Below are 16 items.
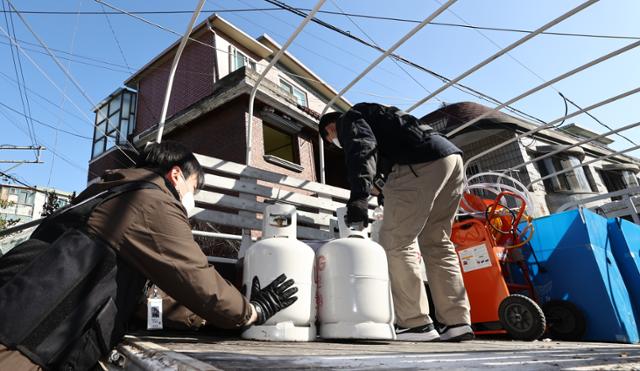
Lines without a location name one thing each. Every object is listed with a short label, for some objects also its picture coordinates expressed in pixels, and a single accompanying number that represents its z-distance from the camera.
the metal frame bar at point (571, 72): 2.94
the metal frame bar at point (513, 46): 2.69
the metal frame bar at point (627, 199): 4.83
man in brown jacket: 1.23
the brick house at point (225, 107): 9.51
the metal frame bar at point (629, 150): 4.20
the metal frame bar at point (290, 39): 2.90
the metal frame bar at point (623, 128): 3.83
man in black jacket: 2.29
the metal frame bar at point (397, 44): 2.75
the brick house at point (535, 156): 14.22
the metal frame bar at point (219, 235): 3.33
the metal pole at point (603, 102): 3.46
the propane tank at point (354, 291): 1.97
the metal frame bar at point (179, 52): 2.93
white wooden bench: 3.26
